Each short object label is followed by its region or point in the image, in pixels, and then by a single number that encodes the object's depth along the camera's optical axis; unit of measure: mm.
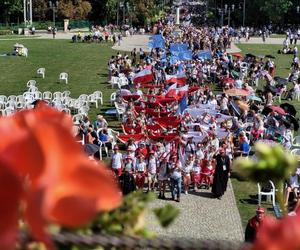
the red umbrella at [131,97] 26750
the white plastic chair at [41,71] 39719
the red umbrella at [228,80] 32728
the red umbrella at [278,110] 22266
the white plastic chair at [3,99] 27281
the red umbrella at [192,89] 28559
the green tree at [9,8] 83062
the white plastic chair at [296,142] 20805
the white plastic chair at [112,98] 29125
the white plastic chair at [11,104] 26320
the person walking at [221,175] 17062
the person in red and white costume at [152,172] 17305
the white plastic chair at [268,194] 15908
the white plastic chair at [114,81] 35250
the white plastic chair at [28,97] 27473
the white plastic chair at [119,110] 26125
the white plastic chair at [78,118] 22728
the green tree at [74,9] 85875
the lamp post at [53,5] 83175
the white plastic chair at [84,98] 28766
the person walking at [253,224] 11000
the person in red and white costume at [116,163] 17266
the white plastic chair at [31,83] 33447
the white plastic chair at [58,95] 28375
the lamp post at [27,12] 81375
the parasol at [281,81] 33094
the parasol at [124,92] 27073
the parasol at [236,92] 27297
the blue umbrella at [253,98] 27711
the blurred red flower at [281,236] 1702
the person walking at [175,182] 16594
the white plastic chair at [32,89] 30833
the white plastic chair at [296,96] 33094
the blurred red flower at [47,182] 1620
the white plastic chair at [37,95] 28922
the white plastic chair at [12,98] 27366
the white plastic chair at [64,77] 37288
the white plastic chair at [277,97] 31997
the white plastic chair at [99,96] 30141
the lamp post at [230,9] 92531
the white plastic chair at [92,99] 29773
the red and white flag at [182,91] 25903
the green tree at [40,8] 89250
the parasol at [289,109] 23688
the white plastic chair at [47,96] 29122
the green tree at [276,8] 85906
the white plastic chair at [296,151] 18550
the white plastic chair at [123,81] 34353
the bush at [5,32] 75925
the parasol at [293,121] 22391
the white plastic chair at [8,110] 23484
